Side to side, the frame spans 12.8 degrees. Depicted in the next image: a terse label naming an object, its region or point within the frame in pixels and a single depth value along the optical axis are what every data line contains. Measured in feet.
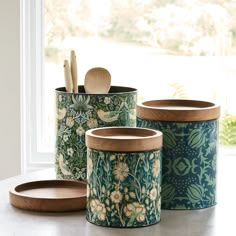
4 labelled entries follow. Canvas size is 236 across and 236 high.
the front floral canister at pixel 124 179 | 5.38
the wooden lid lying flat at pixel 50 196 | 5.70
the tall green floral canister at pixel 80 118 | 5.94
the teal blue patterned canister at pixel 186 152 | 5.70
